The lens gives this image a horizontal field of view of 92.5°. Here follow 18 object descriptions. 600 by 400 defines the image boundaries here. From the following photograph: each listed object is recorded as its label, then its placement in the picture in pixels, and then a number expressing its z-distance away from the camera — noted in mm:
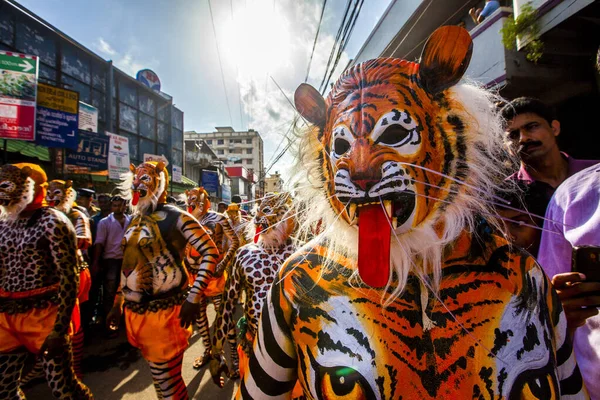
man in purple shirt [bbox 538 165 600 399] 1011
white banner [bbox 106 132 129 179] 11859
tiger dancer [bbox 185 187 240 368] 4129
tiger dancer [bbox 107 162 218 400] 2609
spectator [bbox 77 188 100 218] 5738
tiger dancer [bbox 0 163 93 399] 2445
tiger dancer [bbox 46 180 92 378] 3516
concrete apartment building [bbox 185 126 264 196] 61594
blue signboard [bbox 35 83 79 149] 8648
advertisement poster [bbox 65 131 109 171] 10367
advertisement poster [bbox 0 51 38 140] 7488
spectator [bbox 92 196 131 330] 5043
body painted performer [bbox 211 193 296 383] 2445
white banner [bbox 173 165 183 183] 17744
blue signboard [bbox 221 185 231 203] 27150
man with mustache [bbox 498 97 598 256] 2035
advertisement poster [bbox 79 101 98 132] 11438
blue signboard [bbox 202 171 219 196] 21312
